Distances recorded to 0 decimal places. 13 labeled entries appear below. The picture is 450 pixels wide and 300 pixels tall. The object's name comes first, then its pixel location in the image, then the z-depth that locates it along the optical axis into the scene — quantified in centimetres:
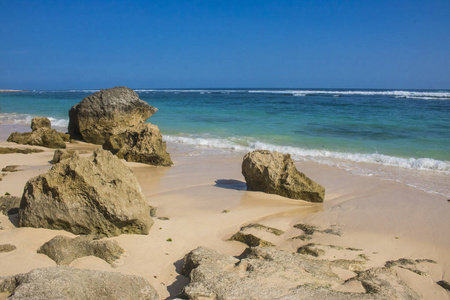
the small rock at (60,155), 794
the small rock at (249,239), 434
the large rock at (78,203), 407
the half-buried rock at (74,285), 239
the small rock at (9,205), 457
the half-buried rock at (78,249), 346
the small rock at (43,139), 1102
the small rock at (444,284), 364
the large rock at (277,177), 633
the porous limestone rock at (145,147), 903
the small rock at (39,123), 1293
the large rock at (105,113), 1242
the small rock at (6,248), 343
